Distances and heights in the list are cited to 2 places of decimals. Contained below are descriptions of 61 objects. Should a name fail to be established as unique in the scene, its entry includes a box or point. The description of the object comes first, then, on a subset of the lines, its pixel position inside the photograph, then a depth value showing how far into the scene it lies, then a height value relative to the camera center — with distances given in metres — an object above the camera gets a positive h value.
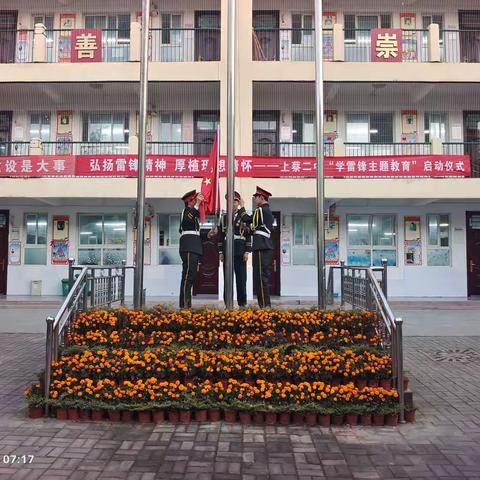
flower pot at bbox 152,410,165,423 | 4.44 -1.43
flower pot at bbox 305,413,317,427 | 4.41 -1.44
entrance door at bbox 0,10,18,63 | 16.38 +7.10
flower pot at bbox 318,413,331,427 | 4.39 -1.45
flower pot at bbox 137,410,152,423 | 4.43 -1.43
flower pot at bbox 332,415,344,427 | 4.40 -1.45
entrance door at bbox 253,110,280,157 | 15.96 +4.27
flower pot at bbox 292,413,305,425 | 4.42 -1.45
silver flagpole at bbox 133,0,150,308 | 6.97 +1.20
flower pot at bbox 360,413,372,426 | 4.43 -1.46
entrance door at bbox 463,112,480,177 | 16.16 +4.34
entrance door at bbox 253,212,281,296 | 15.79 -0.12
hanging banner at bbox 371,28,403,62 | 14.64 +6.39
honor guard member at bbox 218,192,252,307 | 7.34 +0.21
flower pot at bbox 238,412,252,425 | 4.41 -1.43
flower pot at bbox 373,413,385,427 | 4.42 -1.45
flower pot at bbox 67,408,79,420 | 4.47 -1.42
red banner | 14.05 +2.65
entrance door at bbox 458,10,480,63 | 16.34 +7.41
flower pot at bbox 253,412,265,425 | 4.40 -1.43
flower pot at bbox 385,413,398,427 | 4.43 -1.46
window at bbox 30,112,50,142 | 16.31 +4.39
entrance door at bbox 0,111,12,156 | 16.28 +4.37
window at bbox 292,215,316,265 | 15.77 +0.59
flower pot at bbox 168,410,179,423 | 4.44 -1.43
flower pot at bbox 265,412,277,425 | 4.39 -1.43
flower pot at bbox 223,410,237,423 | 4.43 -1.42
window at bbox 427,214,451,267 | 15.82 +0.60
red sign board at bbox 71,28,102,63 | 14.71 +6.41
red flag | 7.11 +1.04
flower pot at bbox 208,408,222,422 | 4.45 -1.41
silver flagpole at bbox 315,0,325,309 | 7.00 +1.55
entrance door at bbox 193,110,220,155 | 16.16 +4.39
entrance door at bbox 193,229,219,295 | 15.92 -0.52
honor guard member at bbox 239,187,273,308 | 7.32 +0.23
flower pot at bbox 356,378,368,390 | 4.78 -1.21
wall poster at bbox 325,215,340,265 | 15.72 +0.43
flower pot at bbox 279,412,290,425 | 4.41 -1.44
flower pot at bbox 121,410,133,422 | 4.45 -1.43
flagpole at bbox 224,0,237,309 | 6.67 +1.56
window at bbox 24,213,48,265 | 15.88 +0.64
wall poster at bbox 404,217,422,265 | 15.75 +0.47
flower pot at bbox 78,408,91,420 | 4.47 -1.42
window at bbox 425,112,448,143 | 16.15 +4.41
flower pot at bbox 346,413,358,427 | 4.42 -1.45
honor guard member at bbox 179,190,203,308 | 7.19 +0.18
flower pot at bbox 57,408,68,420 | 4.49 -1.43
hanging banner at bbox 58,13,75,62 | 16.06 +7.04
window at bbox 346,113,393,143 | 16.16 +4.31
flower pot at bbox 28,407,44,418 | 4.54 -1.43
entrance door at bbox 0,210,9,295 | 16.03 +0.19
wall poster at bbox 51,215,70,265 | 15.83 +0.41
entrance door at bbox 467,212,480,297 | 15.95 +0.05
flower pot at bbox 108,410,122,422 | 4.45 -1.42
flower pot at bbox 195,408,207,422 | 4.45 -1.42
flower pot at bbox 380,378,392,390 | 4.84 -1.23
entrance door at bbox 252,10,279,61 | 16.11 +7.42
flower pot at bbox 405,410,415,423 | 4.53 -1.46
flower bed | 4.44 -1.15
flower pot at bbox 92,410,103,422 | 4.46 -1.43
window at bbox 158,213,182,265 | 15.80 +0.60
